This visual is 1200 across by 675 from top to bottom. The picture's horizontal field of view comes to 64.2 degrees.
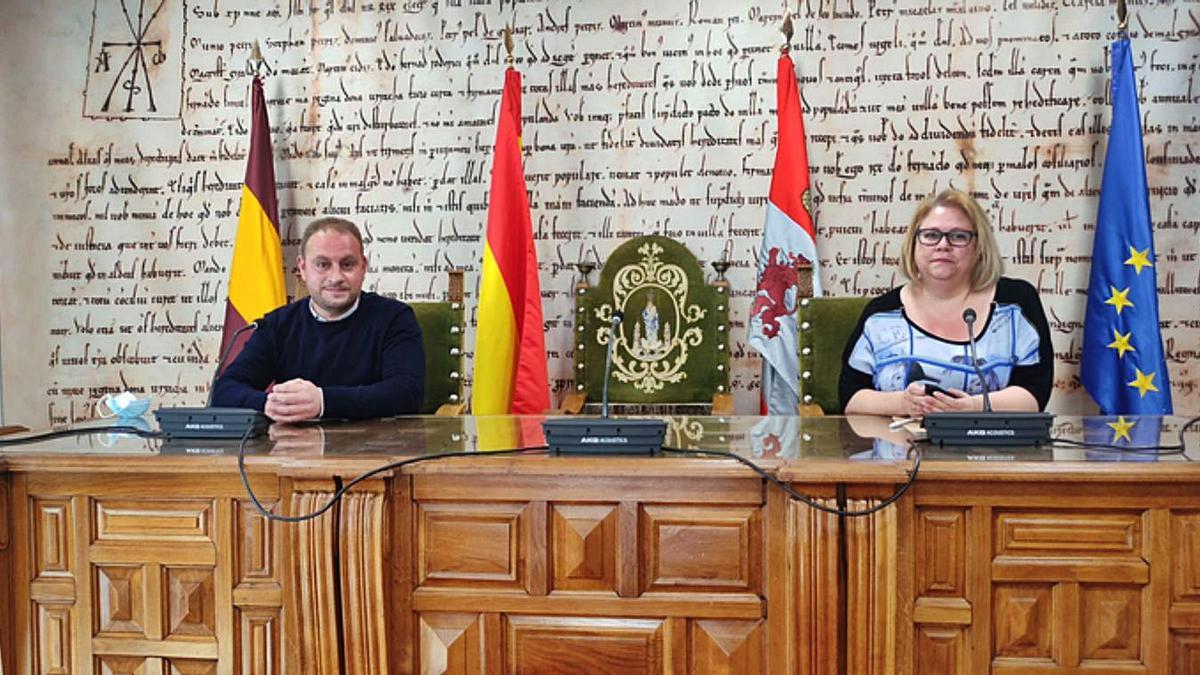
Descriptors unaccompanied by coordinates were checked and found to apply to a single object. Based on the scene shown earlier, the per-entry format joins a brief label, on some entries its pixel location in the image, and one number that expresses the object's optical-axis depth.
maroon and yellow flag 3.93
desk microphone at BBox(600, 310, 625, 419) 1.85
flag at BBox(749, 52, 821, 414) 3.67
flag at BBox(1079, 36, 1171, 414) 3.47
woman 2.43
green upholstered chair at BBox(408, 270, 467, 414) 3.68
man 2.67
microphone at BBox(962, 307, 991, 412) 1.87
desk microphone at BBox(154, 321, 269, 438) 2.06
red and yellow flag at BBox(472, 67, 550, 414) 3.74
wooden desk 1.53
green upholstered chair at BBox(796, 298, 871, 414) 3.33
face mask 2.45
